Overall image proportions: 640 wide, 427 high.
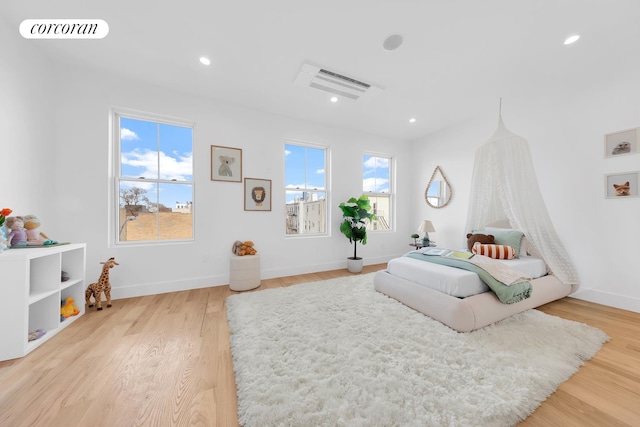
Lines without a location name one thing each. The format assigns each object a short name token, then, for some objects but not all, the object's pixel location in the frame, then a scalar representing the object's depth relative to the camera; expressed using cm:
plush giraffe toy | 241
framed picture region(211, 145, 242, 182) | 325
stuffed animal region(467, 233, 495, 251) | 299
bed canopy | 273
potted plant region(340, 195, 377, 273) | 395
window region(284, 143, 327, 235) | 396
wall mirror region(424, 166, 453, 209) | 433
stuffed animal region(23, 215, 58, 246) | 199
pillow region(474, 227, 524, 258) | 286
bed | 191
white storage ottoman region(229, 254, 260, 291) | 303
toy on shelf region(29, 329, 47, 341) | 174
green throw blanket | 202
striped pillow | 272
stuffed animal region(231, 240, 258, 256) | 322
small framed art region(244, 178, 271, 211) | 348
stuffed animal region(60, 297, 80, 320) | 209
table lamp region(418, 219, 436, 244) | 422
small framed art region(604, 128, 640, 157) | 242
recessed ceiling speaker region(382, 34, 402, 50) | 208
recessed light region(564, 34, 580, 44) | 204
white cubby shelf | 156
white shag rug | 112
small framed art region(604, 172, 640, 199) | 243
